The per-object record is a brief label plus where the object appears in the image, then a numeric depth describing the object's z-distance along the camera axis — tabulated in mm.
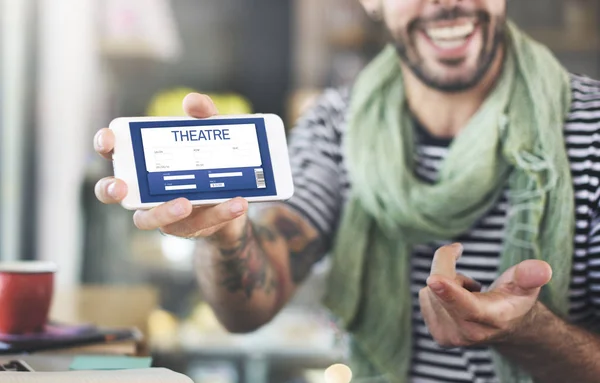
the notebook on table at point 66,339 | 865
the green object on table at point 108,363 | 769
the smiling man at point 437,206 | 984
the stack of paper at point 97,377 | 633
